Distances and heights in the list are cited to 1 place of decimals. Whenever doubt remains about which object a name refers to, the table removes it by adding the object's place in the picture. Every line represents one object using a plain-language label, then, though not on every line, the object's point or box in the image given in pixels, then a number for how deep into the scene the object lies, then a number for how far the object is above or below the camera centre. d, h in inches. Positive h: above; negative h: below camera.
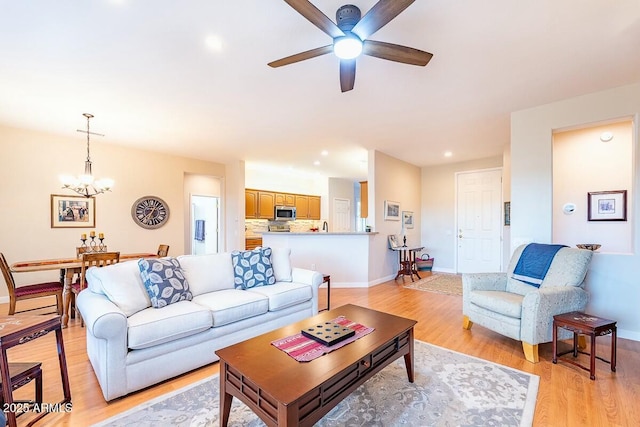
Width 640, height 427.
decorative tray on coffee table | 70.1 -31.8
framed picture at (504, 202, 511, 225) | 202.7 +0.4
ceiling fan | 61.2 +45.2
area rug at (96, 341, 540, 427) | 68.4 -51.1
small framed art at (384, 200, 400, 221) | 226.7 +2.5
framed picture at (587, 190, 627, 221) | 141.9 +4.2
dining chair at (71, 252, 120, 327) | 127.0 -22.5
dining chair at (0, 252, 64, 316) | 121.3 -34.8
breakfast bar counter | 210.4 -29.8
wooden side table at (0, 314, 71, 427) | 56.1 -26.9
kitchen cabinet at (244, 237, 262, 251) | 278.8 -28.6
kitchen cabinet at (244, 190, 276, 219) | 282.5 +11.2
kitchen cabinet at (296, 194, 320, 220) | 332.2 +8.9
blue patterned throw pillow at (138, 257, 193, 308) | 95.8 -24.1
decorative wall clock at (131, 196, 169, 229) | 213.8 +2.1
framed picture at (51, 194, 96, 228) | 180.1 +2.5
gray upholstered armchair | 96.7 -33.3
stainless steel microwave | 305.0 +1.3
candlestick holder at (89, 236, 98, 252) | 157.7 -18.6
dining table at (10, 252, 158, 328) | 128.4 -25.1
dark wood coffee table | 51.1 -33.0
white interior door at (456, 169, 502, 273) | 237.3 -6.5
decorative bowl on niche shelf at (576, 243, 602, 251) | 122.3 -14.9
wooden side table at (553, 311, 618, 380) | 85.7 -36.7
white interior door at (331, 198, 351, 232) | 359.6 -1.3
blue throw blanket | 115.3 -21.2
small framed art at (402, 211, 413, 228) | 254.1 -4.9
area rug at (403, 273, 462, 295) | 195.2 -54.2
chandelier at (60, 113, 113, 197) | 151.6 +18.3
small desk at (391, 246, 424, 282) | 228.6 -41.3
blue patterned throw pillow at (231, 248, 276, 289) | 123.1 -25.0
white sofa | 76.0 -34.1
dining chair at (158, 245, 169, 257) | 180.5 -23.4
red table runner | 64.2 -32.6
